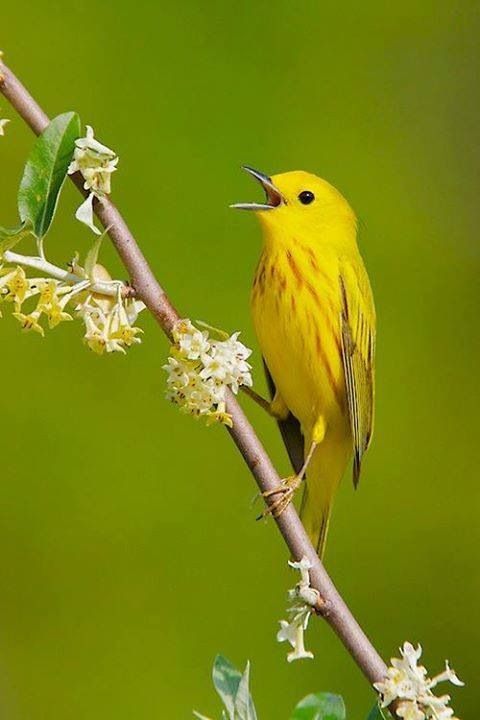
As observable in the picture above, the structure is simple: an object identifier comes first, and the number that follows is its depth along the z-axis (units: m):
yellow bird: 3.74
